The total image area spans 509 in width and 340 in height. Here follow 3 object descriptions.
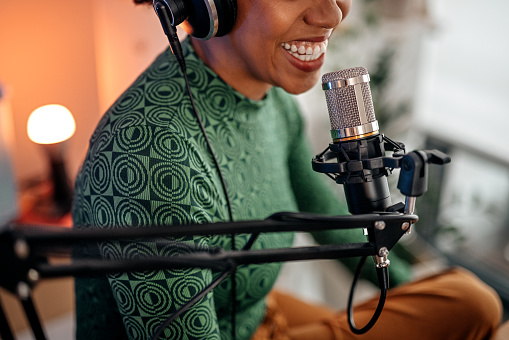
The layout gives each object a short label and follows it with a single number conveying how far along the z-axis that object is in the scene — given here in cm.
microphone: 58
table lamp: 151
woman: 71
